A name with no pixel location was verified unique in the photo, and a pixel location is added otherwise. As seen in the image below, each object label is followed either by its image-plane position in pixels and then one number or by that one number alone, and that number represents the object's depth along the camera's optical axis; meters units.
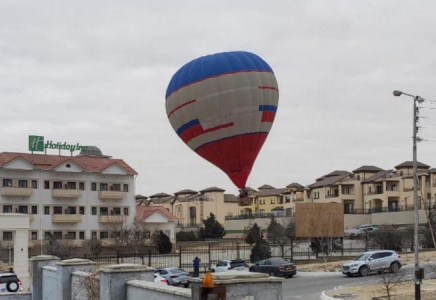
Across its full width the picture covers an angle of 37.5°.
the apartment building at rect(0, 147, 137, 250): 76.56
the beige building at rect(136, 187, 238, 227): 127.00
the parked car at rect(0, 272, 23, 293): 28.88
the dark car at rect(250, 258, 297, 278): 42.19
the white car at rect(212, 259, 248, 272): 43.19
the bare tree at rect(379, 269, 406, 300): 29.21
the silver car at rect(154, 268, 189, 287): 36.31
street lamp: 25.66
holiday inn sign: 85.12
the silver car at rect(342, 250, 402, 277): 40.38
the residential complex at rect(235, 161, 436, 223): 101.25
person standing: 39.59
